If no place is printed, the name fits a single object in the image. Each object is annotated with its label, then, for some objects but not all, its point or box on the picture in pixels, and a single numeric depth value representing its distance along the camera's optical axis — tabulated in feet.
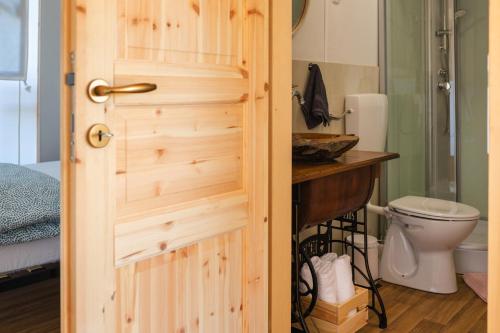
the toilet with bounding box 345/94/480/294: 8.81
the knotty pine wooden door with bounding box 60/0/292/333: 5.56
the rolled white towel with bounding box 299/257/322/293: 7.16
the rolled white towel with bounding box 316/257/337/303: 7.07
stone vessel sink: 6.45
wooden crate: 6.91
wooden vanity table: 6.28
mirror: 8.29
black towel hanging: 8.28
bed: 6.25
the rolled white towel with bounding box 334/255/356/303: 7.17
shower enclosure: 11.42
